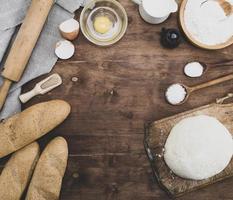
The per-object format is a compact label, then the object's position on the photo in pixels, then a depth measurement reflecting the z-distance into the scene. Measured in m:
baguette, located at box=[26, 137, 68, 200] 1.34
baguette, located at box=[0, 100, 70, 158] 1.34
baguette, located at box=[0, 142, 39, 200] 1.34
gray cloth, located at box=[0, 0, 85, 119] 1.41
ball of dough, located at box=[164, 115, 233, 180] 1.35
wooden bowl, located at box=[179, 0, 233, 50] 1.40
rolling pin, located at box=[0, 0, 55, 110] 1.37
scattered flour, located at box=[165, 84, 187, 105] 1.42
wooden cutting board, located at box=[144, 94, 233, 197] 1.41
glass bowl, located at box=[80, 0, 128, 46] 1.43
